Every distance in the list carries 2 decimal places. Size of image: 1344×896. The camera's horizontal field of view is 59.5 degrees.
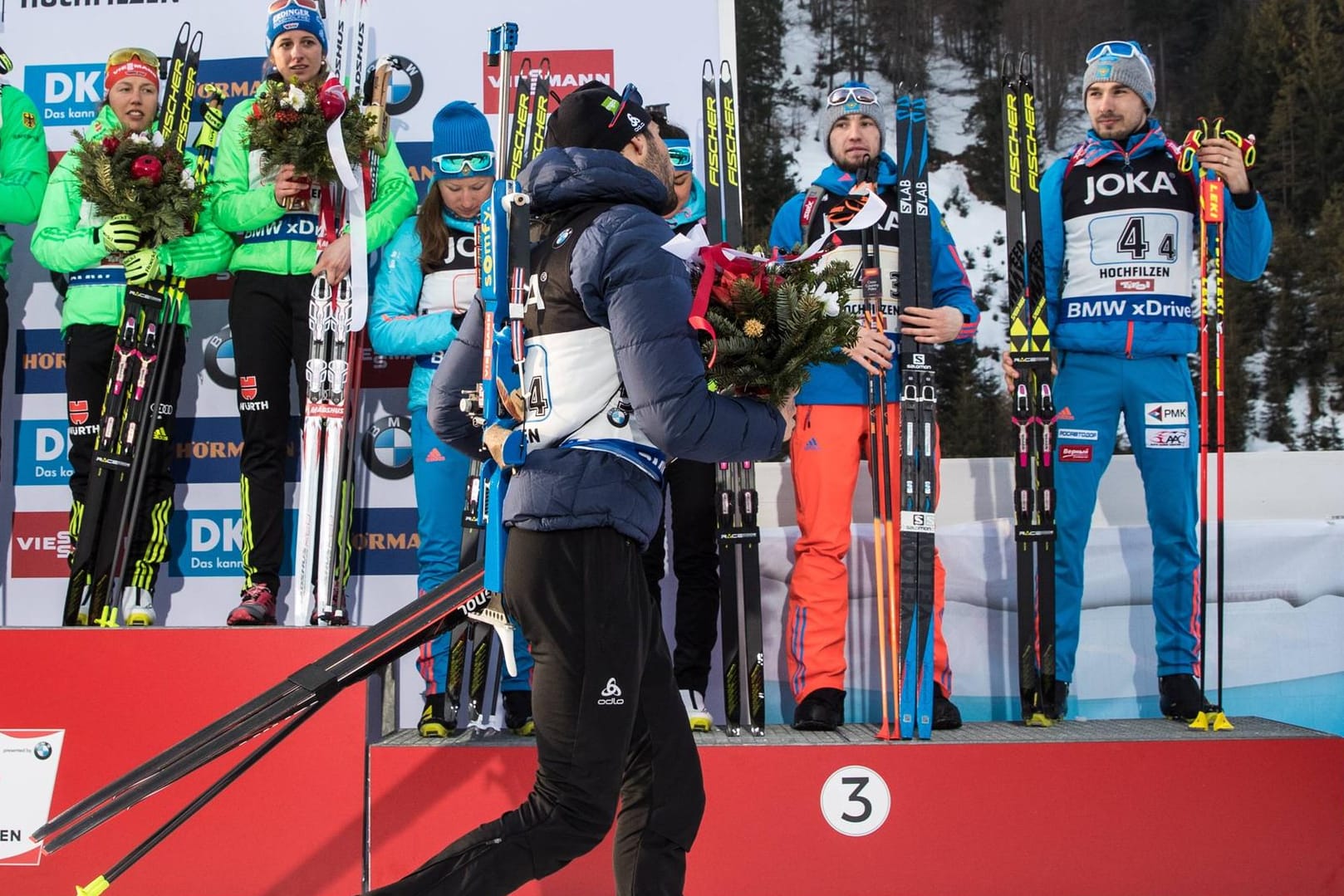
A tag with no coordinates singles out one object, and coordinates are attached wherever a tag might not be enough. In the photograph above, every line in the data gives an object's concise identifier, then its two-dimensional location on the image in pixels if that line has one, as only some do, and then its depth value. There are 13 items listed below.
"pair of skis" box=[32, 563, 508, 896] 2.12
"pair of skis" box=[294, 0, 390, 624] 3.72
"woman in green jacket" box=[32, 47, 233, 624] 3.83
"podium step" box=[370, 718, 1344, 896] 3.01
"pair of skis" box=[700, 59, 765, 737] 3.51
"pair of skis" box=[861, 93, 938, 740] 3.39
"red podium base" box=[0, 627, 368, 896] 3.10
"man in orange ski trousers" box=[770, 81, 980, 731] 3.41
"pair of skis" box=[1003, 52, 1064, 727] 3.54
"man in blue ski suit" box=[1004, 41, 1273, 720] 3.54
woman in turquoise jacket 3.68
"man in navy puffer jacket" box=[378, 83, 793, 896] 1.94
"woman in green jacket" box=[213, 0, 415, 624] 3.77
